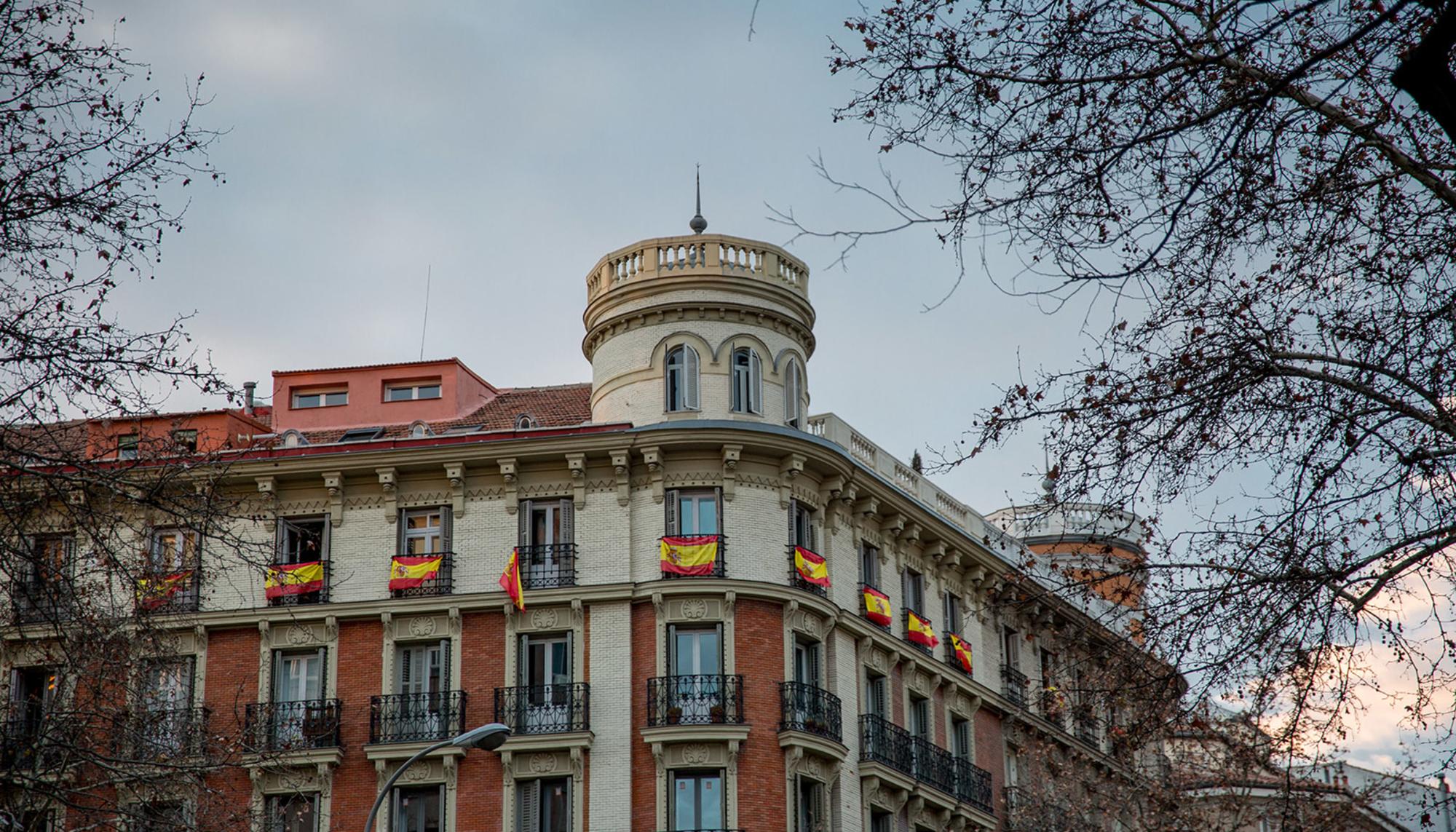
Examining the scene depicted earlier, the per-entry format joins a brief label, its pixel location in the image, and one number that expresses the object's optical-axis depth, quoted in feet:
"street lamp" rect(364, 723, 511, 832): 102.78
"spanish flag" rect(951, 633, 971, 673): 164.14
